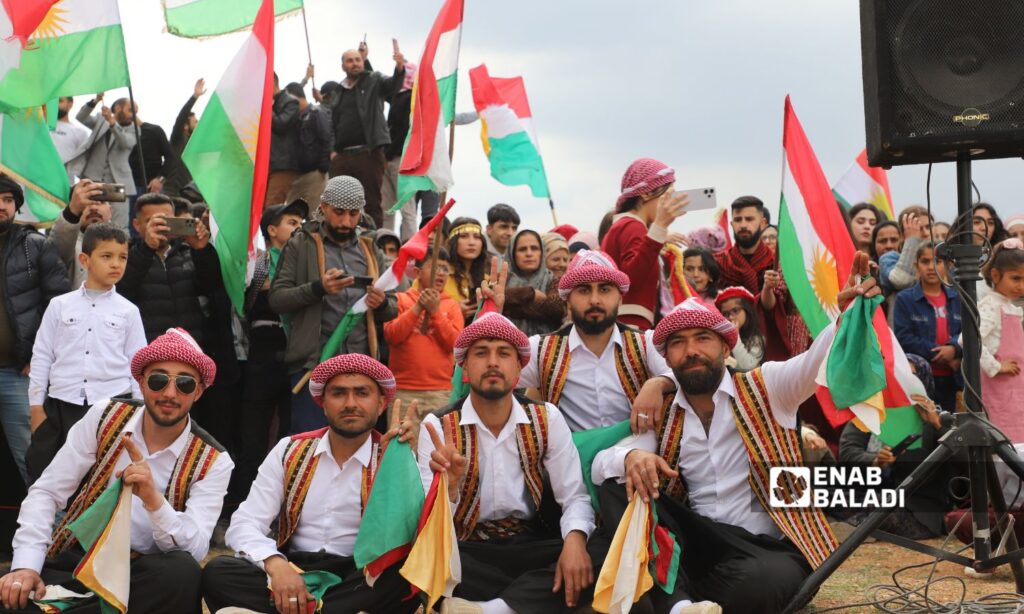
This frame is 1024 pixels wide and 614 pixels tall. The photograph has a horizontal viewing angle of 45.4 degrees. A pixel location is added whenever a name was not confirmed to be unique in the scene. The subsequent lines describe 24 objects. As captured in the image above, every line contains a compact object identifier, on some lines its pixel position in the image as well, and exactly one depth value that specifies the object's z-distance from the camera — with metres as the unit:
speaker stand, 5.00
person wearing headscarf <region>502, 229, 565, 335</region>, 7.82
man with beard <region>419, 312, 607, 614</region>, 5.47
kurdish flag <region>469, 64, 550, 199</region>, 12.09
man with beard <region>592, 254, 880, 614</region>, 5.34
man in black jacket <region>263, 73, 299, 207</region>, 11.43
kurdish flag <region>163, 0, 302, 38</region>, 9.53
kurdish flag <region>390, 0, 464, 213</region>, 8.55
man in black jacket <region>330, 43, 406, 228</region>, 11.34
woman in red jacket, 6.64
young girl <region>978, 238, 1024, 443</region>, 7.58
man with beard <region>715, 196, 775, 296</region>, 8.70
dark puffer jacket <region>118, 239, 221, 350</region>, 7.38
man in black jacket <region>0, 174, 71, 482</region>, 7.14
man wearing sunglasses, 5.21
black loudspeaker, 4.89
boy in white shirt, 6.65
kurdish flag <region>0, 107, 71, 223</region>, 7.68
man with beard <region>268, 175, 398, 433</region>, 7.34
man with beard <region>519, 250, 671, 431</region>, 6.09
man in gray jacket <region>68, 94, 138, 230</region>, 10.61
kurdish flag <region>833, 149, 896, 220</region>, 10.63
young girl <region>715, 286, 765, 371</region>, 7.79
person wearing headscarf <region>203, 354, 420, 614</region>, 5.28
